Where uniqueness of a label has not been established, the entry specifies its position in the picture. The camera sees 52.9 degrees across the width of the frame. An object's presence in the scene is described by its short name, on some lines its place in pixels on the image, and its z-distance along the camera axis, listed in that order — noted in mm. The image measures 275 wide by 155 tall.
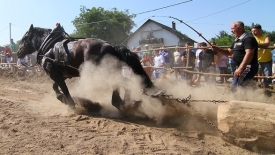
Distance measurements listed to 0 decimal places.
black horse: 5391
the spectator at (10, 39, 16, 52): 19189
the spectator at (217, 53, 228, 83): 9412
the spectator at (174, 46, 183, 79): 10695
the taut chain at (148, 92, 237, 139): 4032
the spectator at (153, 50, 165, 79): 10012
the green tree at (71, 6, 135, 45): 49406
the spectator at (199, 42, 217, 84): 8875
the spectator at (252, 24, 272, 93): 6672
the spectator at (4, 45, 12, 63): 16789
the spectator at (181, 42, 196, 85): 8818
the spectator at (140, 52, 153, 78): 11141
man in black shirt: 4469
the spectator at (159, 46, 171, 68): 10659
